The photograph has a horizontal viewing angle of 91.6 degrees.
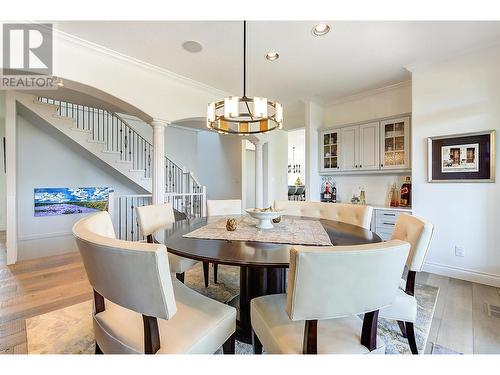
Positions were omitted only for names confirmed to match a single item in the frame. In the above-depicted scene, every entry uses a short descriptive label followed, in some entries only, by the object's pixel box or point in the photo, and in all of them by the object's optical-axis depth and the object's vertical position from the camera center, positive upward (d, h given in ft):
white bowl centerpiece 6.24 -0.75
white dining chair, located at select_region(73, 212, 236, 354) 3.00 -1.91
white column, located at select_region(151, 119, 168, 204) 11.59 +1.13
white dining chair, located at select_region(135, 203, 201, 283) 7.10 -1.18
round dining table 4.17 -1.23
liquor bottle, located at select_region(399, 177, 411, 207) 11.66 -0.43
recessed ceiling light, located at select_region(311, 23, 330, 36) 7.68 +5.09
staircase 15.07 +3.51
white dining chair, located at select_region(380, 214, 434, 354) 4.58 -1.91
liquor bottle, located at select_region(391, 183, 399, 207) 12.16 -0.55
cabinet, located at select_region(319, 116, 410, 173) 11.51 +2.07
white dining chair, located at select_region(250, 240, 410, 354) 2.93 -1.35
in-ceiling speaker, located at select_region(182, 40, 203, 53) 8.78 +5.18
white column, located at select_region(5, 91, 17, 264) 11.14 +0.43
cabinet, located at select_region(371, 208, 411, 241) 11.10 -1.62
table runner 5.34 -1.15
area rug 5.53 -3.68
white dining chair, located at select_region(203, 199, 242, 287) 9.92 -0.88
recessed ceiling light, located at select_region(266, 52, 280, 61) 9.42 +5.16
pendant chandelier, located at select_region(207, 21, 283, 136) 6.72 +2.13
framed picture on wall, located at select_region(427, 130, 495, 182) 8.84 +1.11
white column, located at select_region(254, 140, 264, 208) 18.66 +0.95
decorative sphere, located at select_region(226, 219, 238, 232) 6.23 -1.02
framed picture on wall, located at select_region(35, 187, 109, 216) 17.19 -1.04
